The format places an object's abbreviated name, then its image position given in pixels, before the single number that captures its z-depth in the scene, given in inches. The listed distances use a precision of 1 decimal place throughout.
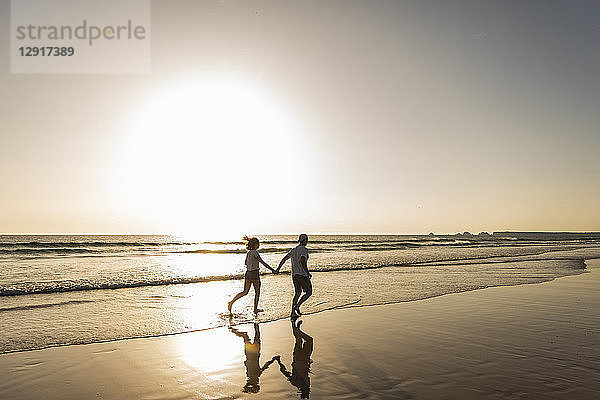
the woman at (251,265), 490.3
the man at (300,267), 463.2
